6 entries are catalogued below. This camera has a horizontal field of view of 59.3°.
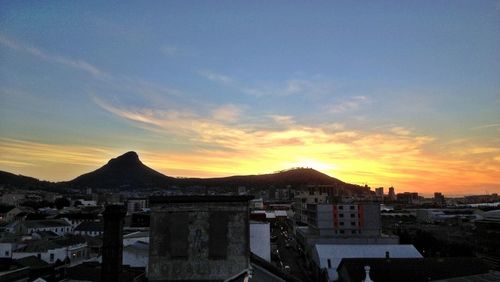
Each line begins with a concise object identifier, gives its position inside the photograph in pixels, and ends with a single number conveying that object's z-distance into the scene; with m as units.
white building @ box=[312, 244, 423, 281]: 48.34
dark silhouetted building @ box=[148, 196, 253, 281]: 11.74
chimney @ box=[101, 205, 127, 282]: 11.88
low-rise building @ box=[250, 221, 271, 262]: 40.88
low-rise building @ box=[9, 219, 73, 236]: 67.52
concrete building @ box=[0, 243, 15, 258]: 48.28
